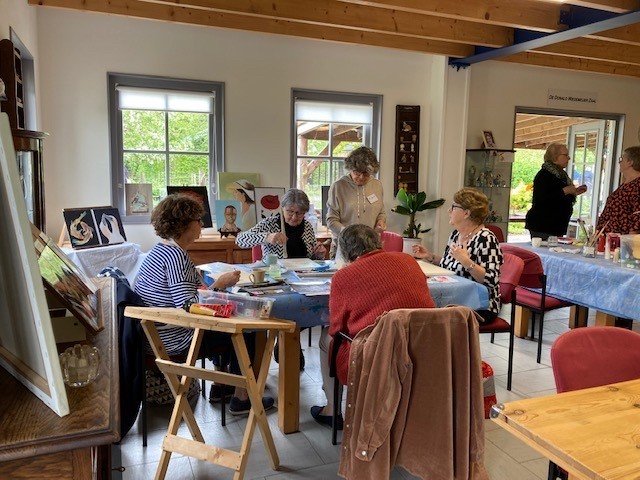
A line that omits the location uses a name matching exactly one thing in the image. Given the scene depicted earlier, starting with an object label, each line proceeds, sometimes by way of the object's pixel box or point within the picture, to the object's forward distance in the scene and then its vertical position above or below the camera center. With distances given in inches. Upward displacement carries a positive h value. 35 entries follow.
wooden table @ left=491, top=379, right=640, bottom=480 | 42.9 -24.3
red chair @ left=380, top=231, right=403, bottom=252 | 153.5 -22.3
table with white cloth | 157.5 -30.7
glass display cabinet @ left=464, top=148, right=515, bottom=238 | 244.5 -2.8
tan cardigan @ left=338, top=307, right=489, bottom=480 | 72.3 -33.5
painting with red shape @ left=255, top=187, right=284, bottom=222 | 204.7 -14.0
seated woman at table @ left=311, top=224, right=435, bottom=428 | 79.0 -18.9
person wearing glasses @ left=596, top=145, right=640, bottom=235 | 152.9 -8.5
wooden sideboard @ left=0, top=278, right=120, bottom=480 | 33.9 -18.7
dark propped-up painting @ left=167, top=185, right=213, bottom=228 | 197.0 -11.6
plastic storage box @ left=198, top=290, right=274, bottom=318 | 78.0 -21.7
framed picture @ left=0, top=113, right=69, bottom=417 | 33.5 -9.2
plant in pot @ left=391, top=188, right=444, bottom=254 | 225.6 -17.2
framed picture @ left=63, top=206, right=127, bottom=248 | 161.8 -21.3
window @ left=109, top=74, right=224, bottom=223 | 192.9 +11.4
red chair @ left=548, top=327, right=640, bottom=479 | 64.5 -23.8
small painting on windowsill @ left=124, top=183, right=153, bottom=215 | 197.5 -14.0
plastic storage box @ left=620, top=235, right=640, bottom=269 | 133.5 -20.4
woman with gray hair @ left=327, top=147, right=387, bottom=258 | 154.4 -11.0
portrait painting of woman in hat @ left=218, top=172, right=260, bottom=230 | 204.5 -11.8
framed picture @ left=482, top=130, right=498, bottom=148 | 246.8 +15.3
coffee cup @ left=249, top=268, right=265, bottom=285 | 103.4 -22.6
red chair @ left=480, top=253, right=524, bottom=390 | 124.4 -27.4
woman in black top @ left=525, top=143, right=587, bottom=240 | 196.2 -9.2
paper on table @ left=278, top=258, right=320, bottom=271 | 121.4 -24.1
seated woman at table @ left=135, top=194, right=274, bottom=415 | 92.9 -20.5
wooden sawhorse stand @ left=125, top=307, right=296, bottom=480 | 70.7 -34.0
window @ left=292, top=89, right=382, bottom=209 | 219.1 +15.5
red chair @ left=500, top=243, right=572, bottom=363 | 140.8 -33.1
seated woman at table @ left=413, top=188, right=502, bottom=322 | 116.4 -18.2
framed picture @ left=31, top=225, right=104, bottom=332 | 50.1 -13.5
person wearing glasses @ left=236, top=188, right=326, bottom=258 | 133.5 -18.4
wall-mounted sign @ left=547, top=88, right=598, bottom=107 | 260.4 +38.7
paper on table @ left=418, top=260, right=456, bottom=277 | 117.0 -23.8
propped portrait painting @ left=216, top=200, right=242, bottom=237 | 202.2 -20.2
